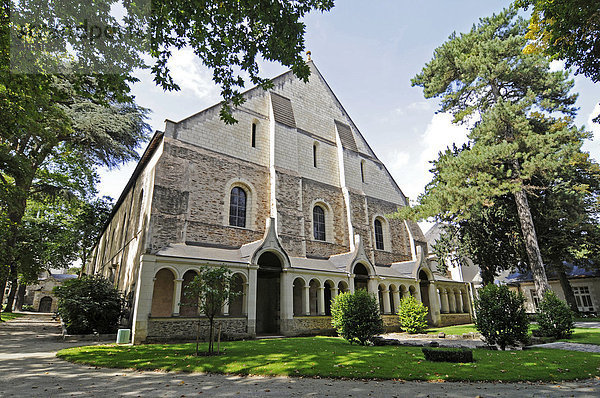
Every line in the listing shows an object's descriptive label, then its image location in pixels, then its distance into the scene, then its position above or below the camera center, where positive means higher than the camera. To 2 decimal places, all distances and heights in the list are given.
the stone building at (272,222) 15.80 +4.59
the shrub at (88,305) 15.11 -0.33
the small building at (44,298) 54.97 +0.18
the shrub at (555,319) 14.68 -1.16
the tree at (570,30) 8.59 +7.47
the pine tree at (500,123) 18.44 +10.29
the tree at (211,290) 10.49 +0.22
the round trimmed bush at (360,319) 13.12 -0.95
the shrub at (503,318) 11.41 -0.85
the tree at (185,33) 8.27 +7.15
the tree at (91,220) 38.28 +9.29
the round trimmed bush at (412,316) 19.28 -1.26
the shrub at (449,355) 8.89 -1.65
